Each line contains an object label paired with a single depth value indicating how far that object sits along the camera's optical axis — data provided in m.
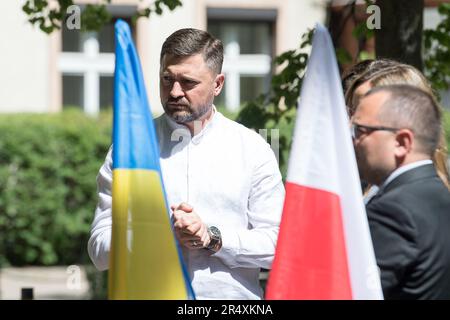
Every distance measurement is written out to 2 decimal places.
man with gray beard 7.43
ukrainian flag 6.03
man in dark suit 5.74
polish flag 5.70
